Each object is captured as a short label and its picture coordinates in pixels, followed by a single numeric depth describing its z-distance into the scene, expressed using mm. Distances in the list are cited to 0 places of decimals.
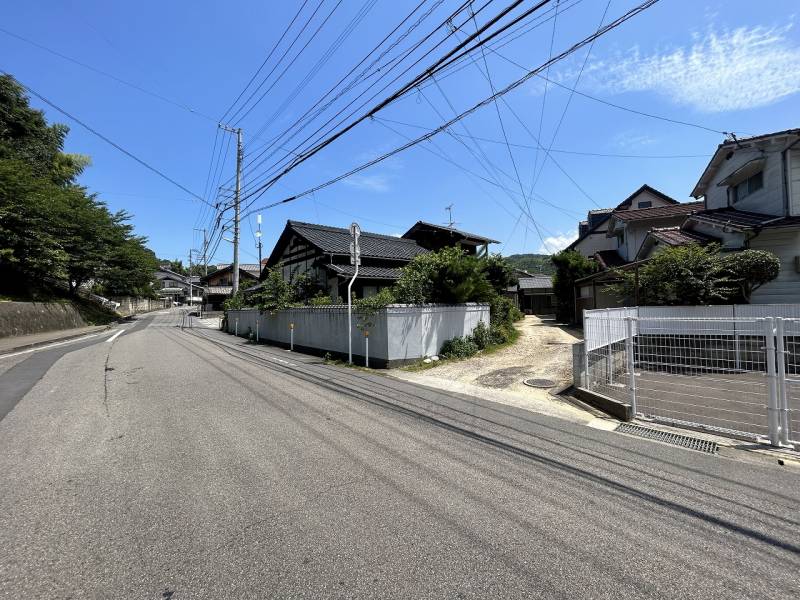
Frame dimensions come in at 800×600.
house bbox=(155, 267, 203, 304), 80125
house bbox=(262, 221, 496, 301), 18141
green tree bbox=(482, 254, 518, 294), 17547
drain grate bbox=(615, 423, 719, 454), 4531
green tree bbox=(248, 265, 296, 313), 17188
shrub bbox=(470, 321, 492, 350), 12594
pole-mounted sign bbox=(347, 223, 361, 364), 11490
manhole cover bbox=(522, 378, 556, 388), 8172
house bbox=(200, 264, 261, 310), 54188
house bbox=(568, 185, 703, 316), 17719
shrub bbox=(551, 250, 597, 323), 21344
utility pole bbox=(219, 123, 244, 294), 23916
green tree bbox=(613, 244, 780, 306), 10438
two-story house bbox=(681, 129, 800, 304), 12477
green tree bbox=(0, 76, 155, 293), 19688
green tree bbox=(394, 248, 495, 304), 11719
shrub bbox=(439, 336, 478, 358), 11562
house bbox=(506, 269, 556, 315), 32500
